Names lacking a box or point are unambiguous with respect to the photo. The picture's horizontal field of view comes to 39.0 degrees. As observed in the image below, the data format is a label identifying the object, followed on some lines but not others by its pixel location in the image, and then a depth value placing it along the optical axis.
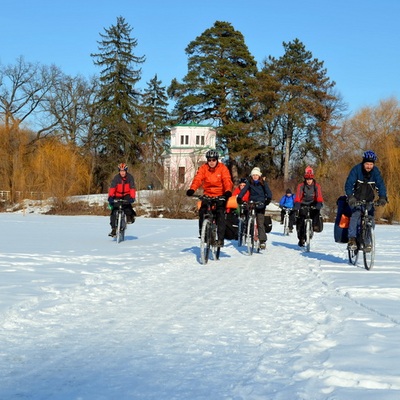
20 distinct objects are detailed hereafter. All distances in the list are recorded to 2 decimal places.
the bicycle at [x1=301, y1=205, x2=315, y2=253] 13.20
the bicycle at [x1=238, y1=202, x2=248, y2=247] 13.91
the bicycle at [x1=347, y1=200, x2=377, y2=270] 9.24
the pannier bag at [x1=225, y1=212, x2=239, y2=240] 12.33
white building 54.25
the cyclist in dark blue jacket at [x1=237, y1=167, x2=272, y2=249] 12.48
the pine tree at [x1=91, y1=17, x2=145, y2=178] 60.34
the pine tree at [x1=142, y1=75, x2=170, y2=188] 46.75
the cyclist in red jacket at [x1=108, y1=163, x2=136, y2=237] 14.10
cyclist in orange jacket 10.52
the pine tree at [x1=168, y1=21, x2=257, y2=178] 54.88
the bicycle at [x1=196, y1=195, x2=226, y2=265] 10.11
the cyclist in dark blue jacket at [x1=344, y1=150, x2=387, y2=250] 9.34
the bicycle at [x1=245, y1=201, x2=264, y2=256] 12.26
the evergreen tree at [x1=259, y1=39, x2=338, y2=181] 53.28
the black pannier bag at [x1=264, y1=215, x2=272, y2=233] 13.01
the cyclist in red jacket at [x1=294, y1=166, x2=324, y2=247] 13.35
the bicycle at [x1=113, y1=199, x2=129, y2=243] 14.05
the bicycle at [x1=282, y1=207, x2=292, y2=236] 20.52
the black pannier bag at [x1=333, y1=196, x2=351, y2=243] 9.80
